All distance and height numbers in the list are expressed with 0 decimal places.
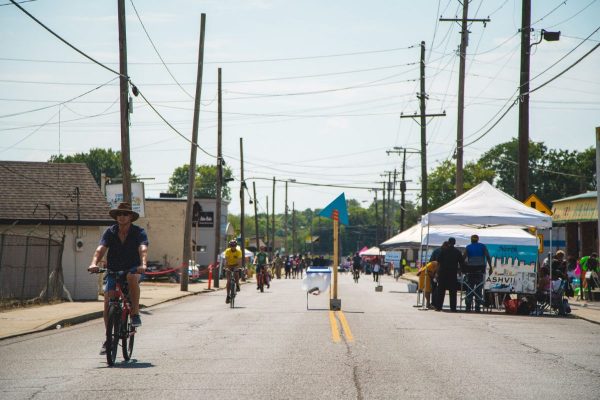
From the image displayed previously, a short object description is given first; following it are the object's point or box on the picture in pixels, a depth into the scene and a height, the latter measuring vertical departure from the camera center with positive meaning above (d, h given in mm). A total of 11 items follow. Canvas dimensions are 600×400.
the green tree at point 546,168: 107312 +15059
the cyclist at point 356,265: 58347 +1309
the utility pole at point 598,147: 22206 +3484
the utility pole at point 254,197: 84325 +8072
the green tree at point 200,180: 156125 +17628
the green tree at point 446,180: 113188 +13369
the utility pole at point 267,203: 109962 +9739
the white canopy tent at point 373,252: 91200 +3416
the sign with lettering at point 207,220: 77312 +5241
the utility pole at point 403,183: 77812 +8807
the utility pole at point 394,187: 104250 +11293
